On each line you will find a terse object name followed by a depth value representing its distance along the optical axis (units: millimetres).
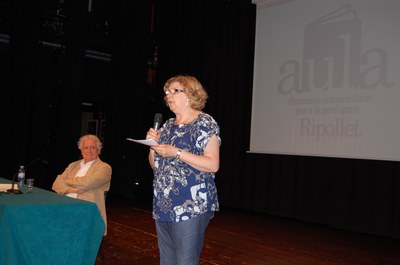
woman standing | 1942
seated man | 3281
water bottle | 3037
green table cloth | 2326
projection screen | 5660
